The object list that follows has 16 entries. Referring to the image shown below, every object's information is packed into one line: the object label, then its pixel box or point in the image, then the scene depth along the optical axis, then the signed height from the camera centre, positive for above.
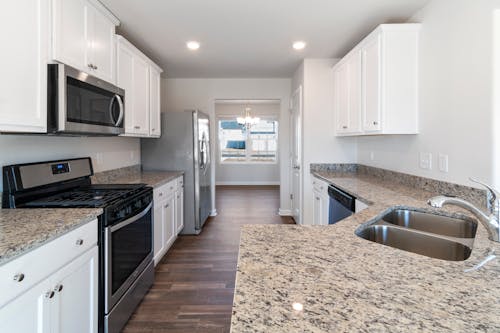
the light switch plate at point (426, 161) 2.41 +0.01
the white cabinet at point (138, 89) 2.81 +0.80
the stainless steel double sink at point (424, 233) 1.42 -0.38
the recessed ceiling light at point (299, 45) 3.38 +1.37
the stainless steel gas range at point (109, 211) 1.78 -0.33
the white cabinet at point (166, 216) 2.98 -0.60
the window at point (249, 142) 9.45 +0.67
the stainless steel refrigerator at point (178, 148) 4.09 +0.21
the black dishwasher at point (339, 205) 2.42 -0.37
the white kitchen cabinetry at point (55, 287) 1.10 -0.54
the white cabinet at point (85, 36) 1.81 +0.90
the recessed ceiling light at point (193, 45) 3.35 +1.37
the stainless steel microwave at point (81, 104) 1.74 +0.41
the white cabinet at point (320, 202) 3.23 -0.45
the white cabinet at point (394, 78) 2.53 +0.74
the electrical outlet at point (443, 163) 2.20 +0.00
